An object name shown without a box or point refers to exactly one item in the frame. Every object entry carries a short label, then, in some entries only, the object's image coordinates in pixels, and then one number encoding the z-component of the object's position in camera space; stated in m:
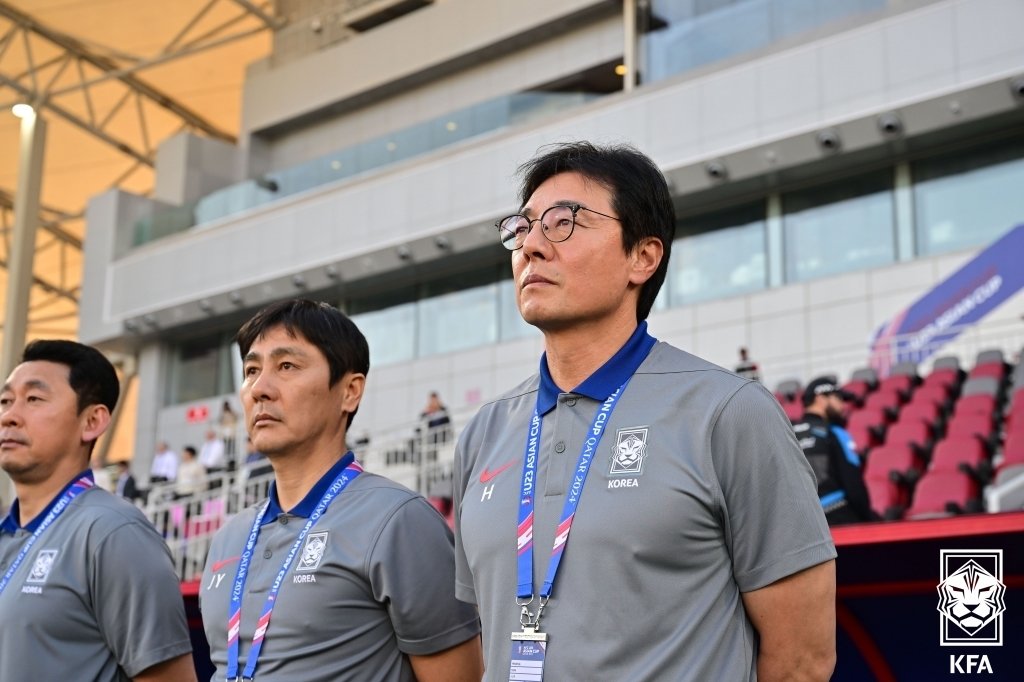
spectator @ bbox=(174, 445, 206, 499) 15.27
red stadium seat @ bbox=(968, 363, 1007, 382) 11.16
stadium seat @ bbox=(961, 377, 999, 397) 10.45
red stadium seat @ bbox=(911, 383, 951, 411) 10.74
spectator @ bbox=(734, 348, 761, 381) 13.05
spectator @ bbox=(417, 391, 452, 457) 13.54
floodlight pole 12.15
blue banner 13.98
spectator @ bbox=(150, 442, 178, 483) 18.97
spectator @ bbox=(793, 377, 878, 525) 5.40
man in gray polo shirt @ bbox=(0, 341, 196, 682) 3.23
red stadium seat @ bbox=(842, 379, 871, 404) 11.80
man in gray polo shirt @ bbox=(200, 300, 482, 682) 2.86
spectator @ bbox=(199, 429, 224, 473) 17.69
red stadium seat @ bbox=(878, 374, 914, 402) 11.50
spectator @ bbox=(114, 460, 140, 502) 14.23
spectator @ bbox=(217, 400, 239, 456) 18.70
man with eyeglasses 2.20
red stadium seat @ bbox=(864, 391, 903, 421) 10.84
